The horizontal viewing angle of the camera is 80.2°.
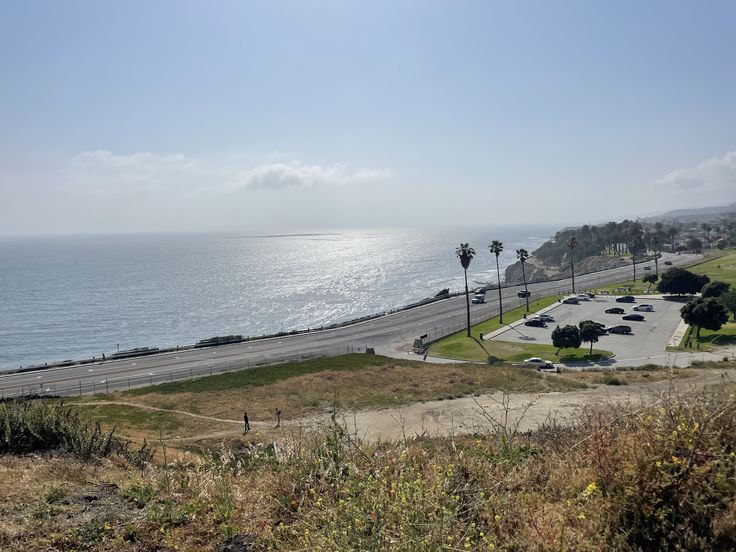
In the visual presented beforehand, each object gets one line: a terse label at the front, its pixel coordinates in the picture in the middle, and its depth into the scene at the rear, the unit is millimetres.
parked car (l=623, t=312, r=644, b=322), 60875
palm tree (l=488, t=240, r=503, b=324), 74156
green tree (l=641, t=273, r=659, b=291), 82388
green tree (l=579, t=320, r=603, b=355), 47125
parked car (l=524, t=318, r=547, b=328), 63075
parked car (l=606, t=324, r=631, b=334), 55000
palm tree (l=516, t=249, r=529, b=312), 81438
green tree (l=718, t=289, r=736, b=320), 53375
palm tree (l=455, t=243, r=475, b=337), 68544
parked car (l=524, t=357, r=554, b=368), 43594
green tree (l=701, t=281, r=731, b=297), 60594
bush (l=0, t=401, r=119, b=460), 11297
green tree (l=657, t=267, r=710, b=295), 71562
